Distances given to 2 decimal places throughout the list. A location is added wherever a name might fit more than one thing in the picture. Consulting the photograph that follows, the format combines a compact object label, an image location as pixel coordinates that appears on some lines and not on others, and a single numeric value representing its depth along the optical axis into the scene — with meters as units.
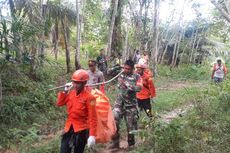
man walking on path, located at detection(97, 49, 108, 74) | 8.98
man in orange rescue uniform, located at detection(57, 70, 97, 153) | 2.87
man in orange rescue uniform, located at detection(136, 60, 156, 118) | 4.97
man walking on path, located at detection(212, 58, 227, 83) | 7.52
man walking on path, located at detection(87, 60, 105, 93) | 4.95
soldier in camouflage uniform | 4.06
